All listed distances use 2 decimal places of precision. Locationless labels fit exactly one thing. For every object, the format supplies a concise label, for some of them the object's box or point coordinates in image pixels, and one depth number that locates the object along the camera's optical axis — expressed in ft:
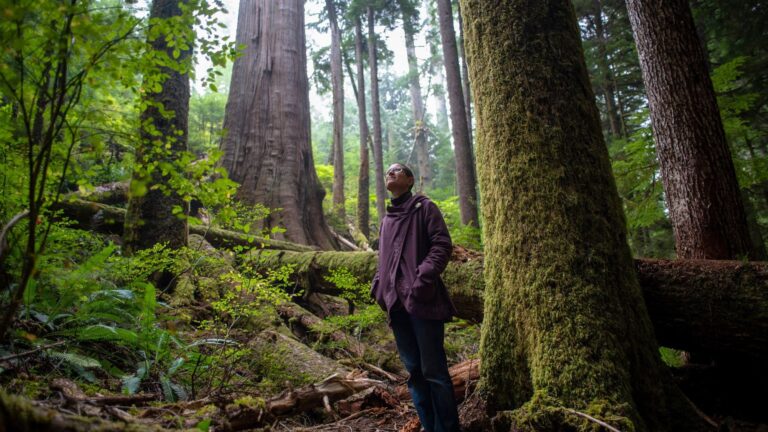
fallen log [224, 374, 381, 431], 9.26
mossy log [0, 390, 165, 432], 4.01
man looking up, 9.77
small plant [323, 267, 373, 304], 17.34
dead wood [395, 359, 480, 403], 11.81
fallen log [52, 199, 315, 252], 20.29
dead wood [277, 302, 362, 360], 18.21
